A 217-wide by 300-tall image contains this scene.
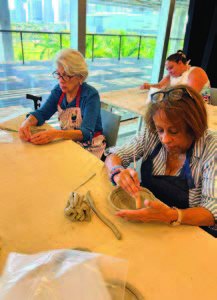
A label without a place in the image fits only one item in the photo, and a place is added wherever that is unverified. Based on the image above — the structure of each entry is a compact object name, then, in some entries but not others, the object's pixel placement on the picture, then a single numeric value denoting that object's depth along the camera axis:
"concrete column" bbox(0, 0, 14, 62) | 2.36
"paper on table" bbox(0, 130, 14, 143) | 1.43
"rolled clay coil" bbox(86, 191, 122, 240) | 0.79
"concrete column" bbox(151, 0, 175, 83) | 3.71
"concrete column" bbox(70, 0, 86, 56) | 2.47
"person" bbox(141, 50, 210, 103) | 2.62
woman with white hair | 1.53
